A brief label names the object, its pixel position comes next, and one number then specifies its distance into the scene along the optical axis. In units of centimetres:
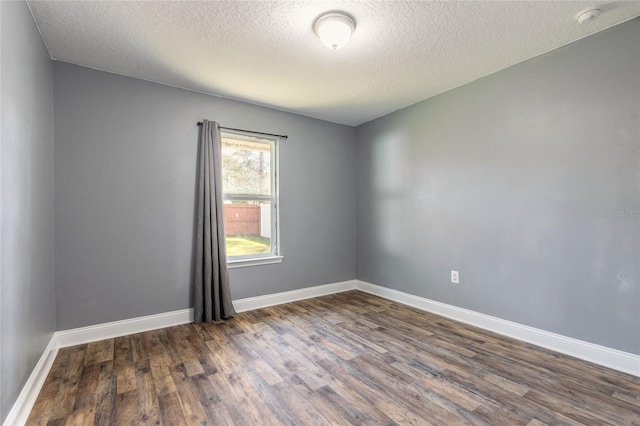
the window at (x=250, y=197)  346
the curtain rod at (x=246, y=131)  327
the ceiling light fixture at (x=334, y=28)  194
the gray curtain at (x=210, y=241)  307
